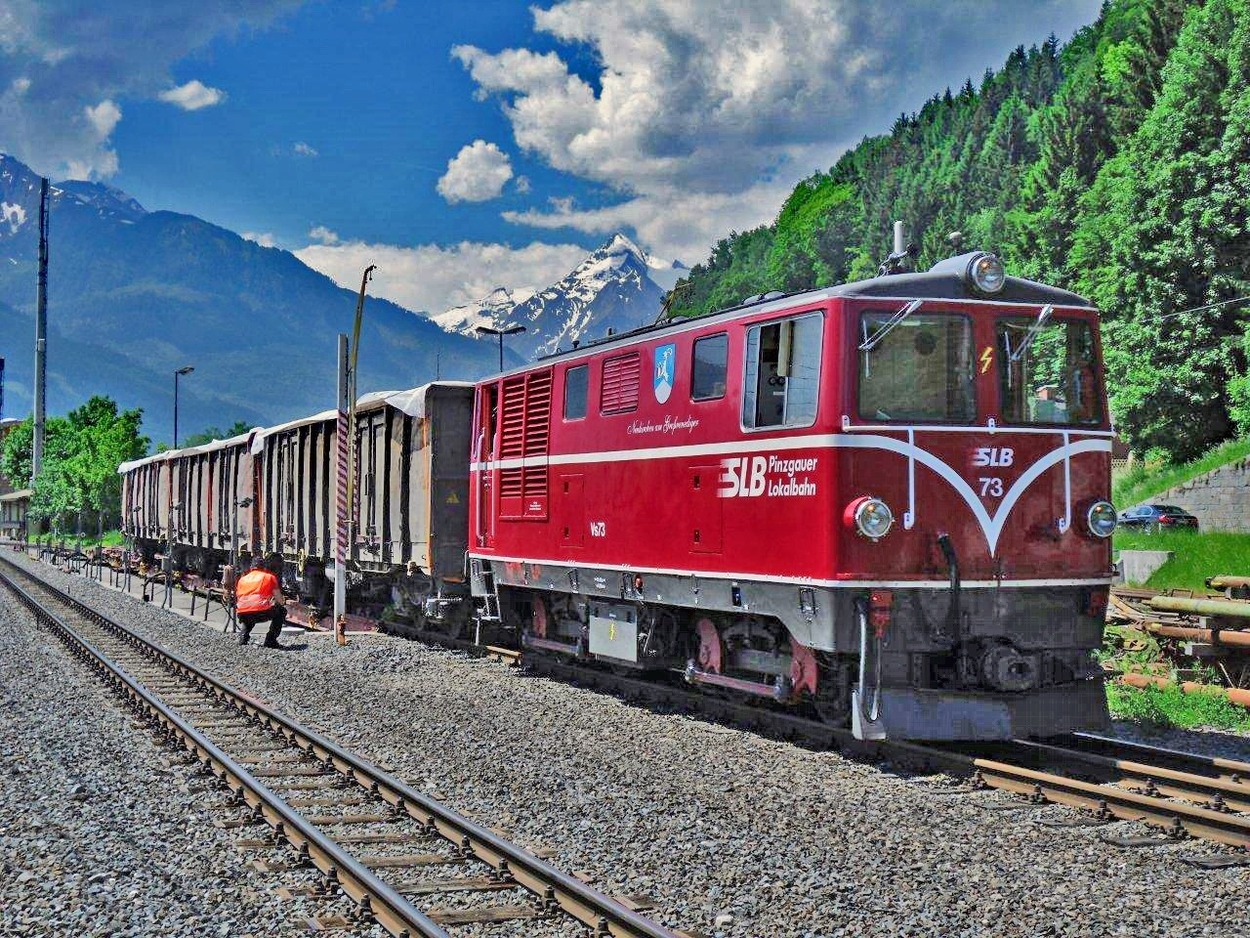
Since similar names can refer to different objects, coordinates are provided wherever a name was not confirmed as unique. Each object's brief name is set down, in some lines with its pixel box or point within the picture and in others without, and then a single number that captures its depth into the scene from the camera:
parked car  36.81
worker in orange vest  20.00
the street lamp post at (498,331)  39.38
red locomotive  9.59
